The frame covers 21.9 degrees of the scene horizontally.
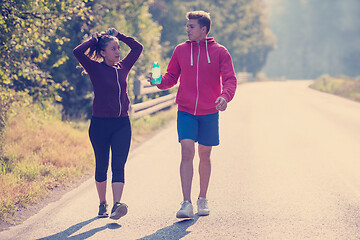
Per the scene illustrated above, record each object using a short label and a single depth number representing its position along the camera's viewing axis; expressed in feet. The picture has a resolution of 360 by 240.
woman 30.95
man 32.30
